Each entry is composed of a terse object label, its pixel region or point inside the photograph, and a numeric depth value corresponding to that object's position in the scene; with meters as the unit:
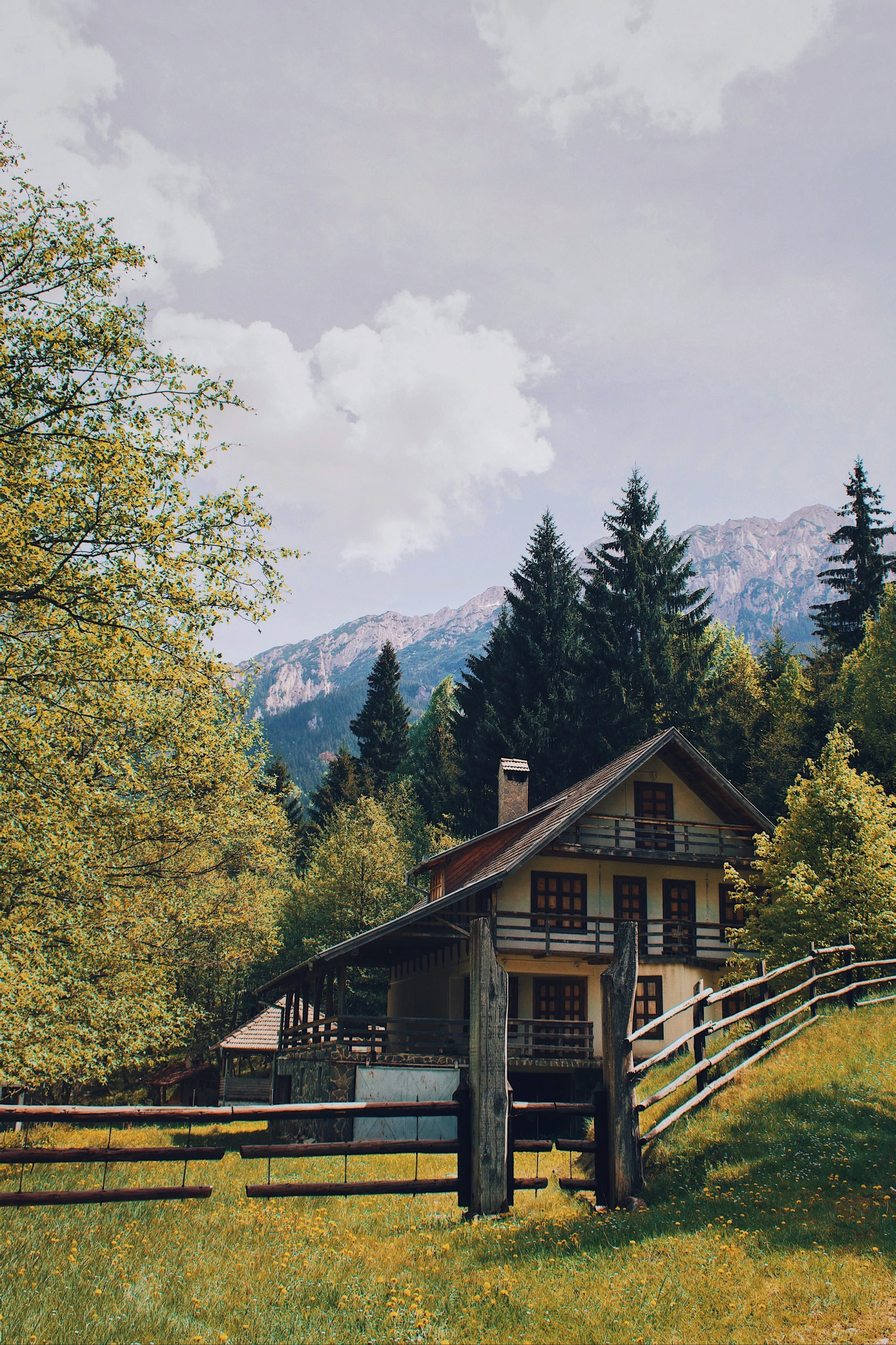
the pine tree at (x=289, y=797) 69.69
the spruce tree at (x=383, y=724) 74.62
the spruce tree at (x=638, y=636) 44.53
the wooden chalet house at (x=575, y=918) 27.12
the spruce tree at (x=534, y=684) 46.72
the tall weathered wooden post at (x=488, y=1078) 9.41
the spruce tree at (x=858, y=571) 50.09
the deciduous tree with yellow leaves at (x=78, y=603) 12.68
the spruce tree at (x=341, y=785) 68.50
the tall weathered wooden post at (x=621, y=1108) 9.89
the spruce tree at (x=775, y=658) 52.91
